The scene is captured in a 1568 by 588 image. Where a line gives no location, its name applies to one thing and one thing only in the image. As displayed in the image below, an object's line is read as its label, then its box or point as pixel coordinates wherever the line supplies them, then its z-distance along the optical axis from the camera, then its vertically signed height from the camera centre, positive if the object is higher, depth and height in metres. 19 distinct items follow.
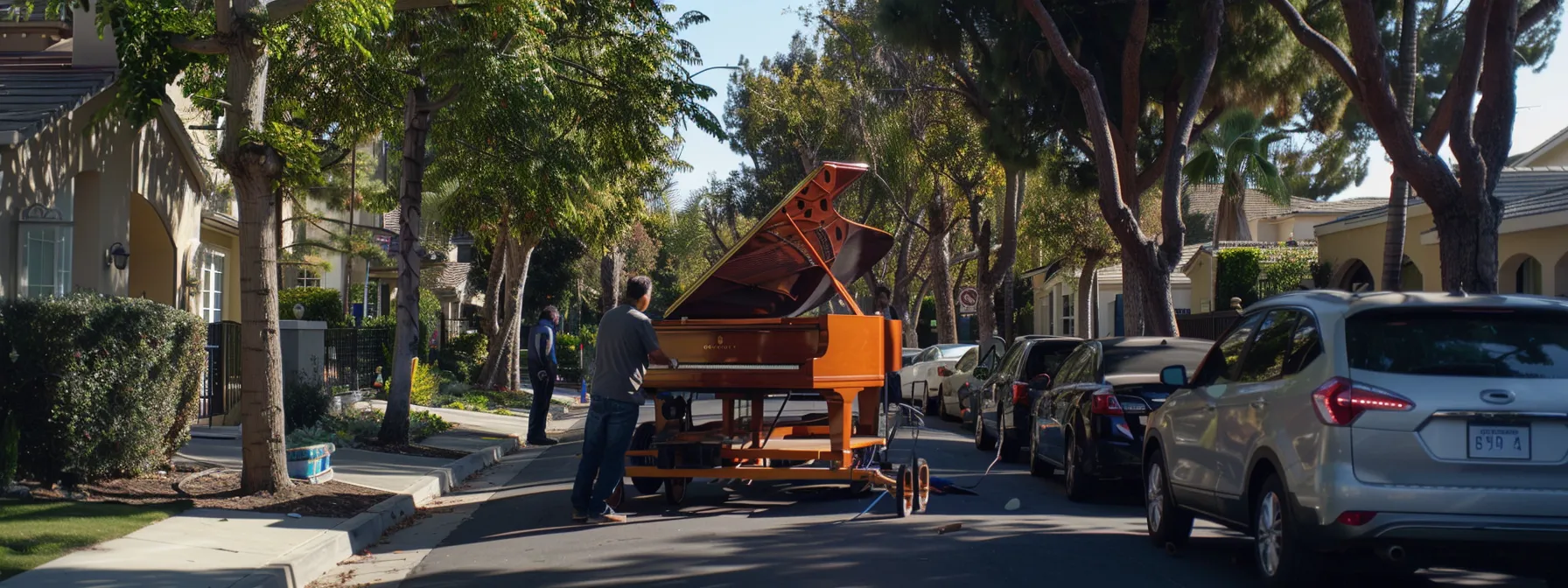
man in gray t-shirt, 9.99 -0.41
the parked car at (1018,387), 14.54 -0.60
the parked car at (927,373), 25.12 -0.77
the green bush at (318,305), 26.73 +0.77
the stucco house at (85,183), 13.62 +1.91
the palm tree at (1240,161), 34.44 +4.58
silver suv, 6.31 -0.53
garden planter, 11.34 -1.06
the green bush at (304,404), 15.67 -0.75
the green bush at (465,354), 33.06 -0.37
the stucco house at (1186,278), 35.68 +1.74
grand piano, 10.26 -0.17
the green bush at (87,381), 9.63 -0.28
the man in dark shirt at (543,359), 17.70 -0.26
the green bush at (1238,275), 29.86 +1.30
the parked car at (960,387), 20.72 -0.89
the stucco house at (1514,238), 18.20 +1.47
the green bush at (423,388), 23.11 -0.85
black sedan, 10.97 -0.66
